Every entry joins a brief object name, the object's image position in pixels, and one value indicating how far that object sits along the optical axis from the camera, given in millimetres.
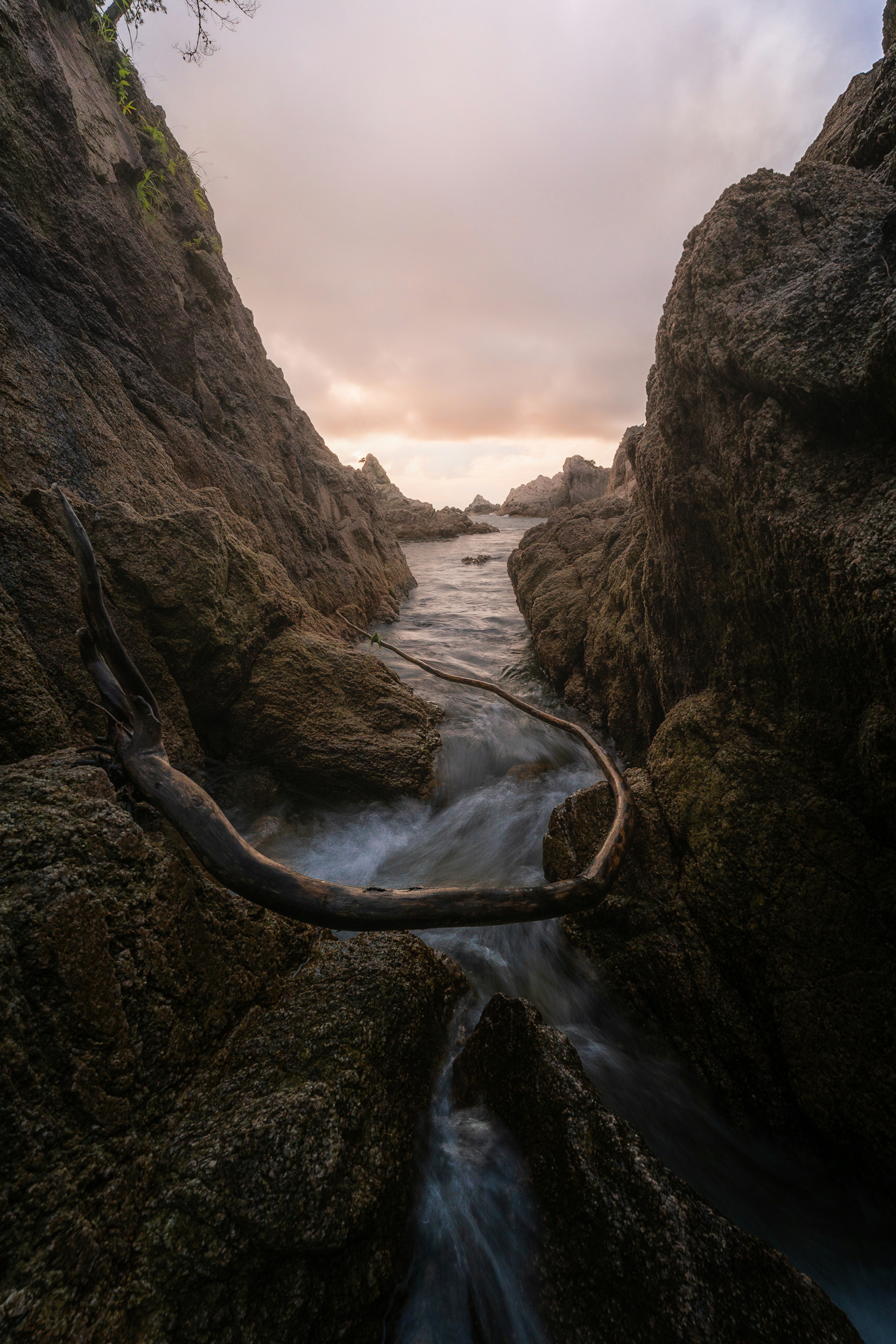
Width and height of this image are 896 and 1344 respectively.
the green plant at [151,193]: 7789
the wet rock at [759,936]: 2264
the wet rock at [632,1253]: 1588
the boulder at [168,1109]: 1403
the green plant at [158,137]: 8055
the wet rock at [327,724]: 4648
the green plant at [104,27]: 6984
